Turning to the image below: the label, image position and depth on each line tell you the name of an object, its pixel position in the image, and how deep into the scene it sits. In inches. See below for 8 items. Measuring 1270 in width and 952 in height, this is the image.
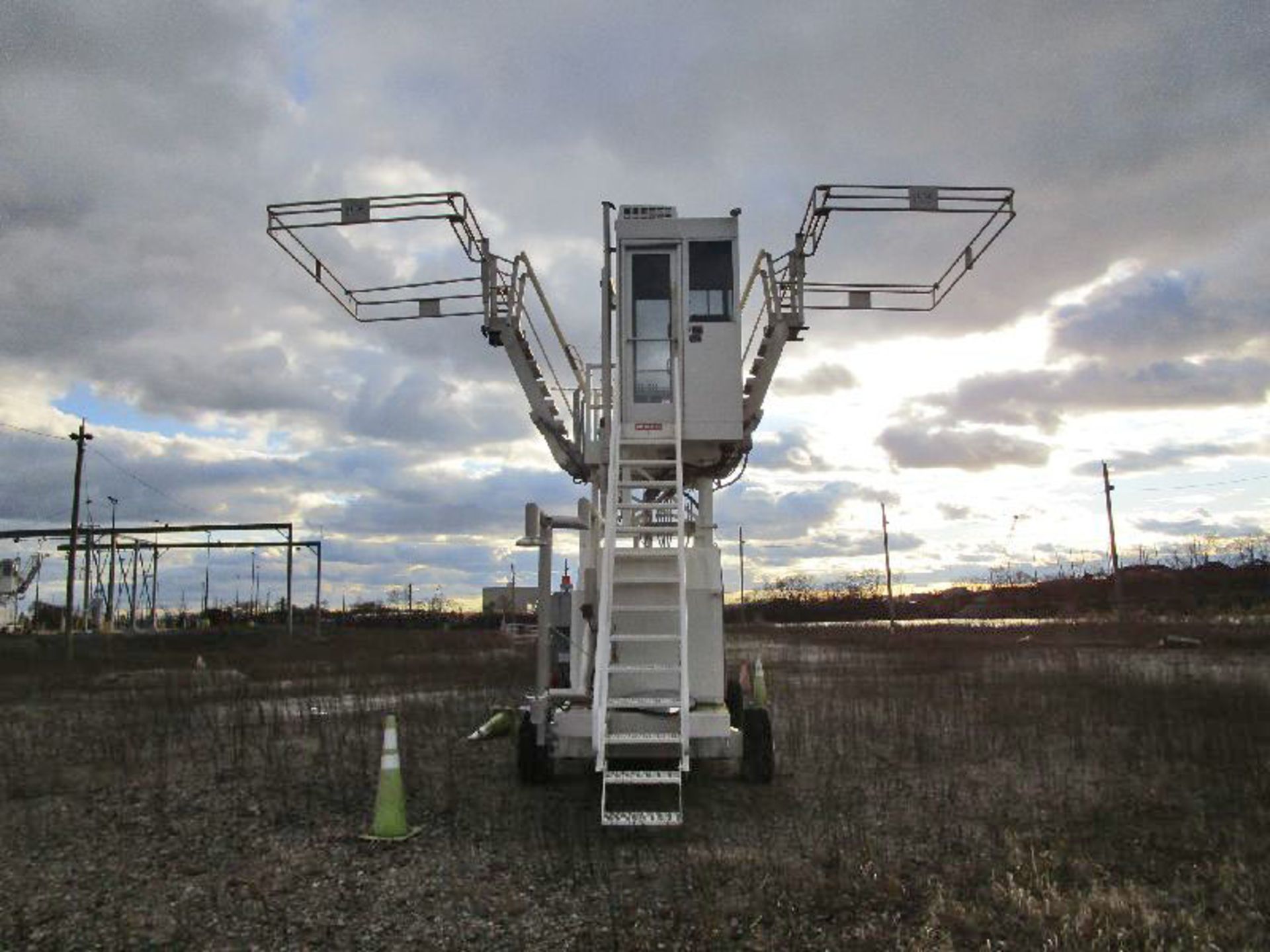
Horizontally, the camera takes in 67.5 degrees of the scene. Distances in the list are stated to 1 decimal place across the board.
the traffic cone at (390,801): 295.0
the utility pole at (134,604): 2130.7
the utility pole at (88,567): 1614.2
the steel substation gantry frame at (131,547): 1719.9
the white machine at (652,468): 325.4
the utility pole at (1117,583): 2064.1
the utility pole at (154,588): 2293.3
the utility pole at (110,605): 1940.2
